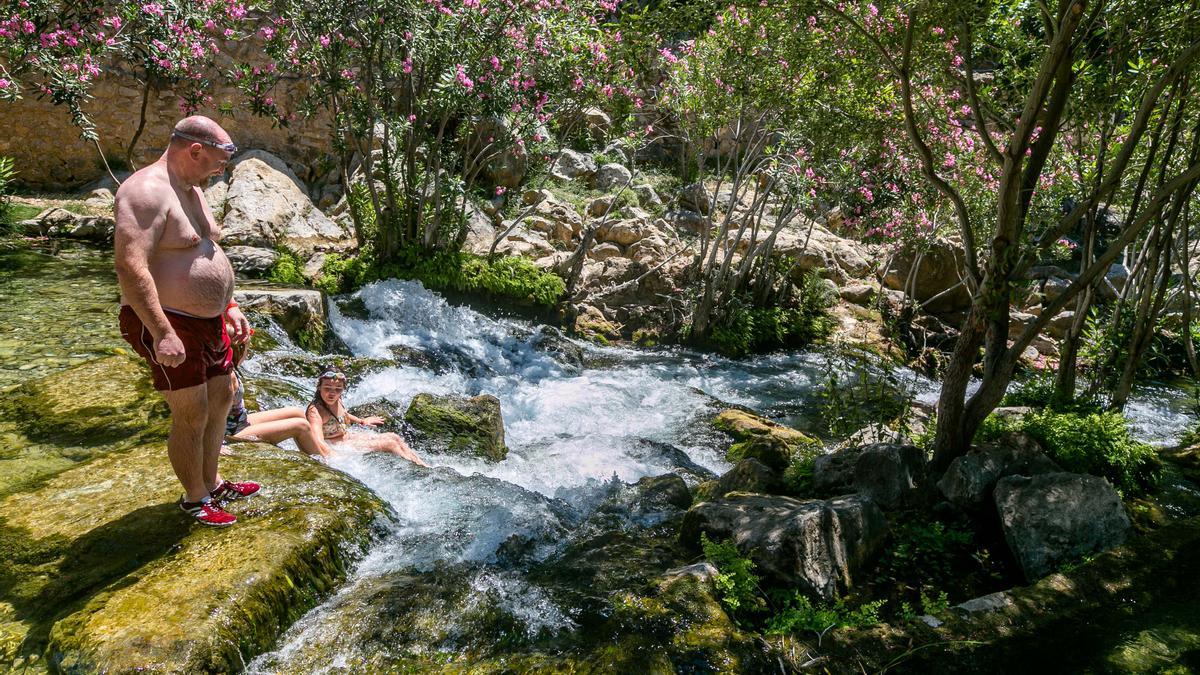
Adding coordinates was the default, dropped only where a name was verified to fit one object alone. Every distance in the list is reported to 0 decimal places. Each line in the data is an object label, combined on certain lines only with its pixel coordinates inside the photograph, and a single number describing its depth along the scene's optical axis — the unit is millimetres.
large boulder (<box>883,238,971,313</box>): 16344
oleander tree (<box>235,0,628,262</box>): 10438
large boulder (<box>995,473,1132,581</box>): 4109
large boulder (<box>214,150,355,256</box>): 13602
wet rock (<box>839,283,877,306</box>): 16438
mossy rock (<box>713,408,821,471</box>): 6535
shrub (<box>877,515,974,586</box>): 4285
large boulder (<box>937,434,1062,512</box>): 4887
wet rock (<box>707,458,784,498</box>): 5629
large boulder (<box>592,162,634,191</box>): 20672
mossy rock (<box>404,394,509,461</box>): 6570
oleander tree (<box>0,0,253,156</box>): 8148
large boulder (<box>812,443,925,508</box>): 5191
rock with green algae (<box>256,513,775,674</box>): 2934
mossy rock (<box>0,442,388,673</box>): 2645
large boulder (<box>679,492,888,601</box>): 3799
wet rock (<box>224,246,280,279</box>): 11854
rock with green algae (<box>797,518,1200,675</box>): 2852
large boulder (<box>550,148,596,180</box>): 20875
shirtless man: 2838
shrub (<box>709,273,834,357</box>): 13773
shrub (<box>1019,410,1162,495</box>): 5340
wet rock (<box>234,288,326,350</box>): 8688
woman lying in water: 5469
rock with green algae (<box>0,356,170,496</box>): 4199
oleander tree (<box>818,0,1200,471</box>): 4664
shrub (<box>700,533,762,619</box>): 3436
